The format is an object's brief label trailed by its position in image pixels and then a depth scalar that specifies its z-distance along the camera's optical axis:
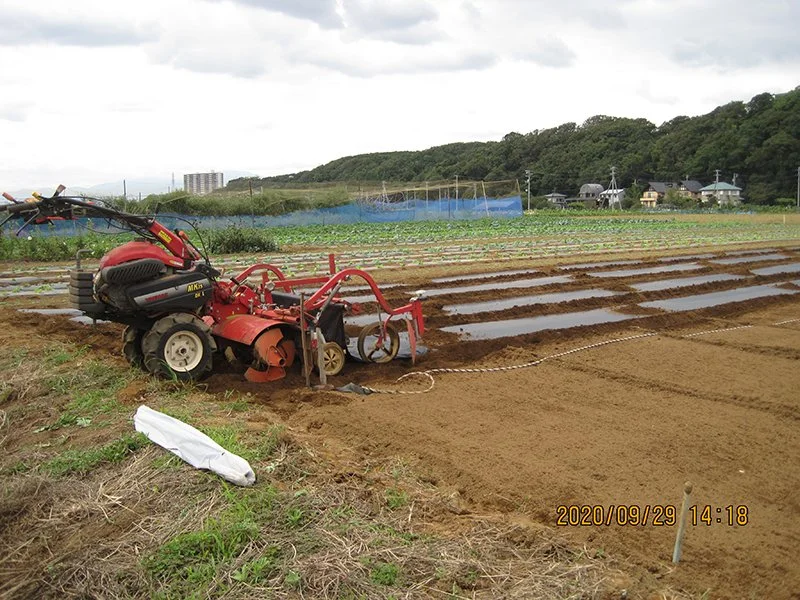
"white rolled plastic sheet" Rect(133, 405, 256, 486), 4.55
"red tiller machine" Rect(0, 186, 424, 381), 7.14
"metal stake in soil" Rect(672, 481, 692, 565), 3.50
